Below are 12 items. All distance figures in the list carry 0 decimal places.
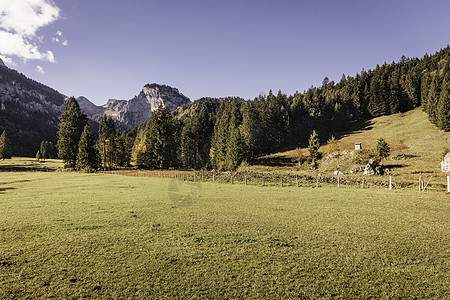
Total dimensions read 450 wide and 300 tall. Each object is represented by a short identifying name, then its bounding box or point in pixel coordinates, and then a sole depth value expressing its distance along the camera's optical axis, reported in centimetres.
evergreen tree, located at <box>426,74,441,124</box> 8642
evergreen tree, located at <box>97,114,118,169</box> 7912
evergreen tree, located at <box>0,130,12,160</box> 10450
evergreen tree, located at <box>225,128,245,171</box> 7119
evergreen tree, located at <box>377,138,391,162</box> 5666
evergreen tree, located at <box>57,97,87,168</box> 6731
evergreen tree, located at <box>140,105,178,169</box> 7750
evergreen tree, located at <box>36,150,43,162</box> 11130
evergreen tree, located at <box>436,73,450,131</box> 7544
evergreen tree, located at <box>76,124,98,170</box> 6381
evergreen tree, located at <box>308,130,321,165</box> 7088
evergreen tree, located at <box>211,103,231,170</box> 7826
